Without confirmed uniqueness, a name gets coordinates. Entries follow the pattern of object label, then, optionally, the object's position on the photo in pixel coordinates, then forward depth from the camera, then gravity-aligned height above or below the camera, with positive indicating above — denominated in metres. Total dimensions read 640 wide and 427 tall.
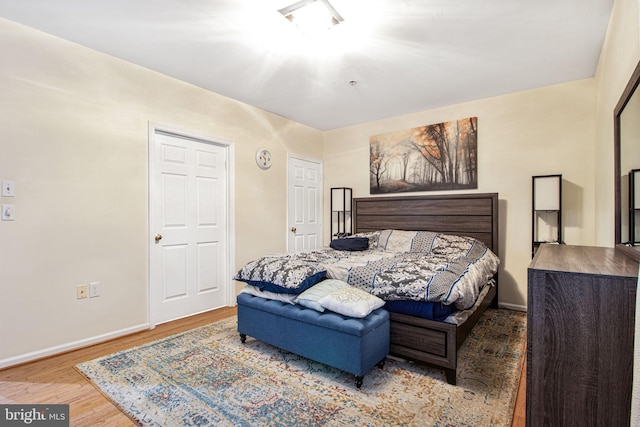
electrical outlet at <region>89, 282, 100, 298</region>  2.64 -0.65
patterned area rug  1.69 -1.10
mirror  1.54 +0.33
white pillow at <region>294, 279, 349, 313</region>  2.19 -0.58
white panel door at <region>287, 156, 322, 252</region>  4.56 +0.13
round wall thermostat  4.03 +0.71
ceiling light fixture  2.04 +1.35
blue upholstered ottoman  1.94 -0.83
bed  2.04 -0.32
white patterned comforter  2.09 -0.45
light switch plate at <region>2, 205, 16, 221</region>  2.23 +0.01
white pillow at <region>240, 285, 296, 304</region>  2.36 -0.65
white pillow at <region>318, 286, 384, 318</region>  1.99 -0.59
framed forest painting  3.83 +0.72
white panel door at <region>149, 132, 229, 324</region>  3.11 -0.15
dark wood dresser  0.99 -0.44
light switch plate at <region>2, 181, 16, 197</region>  2.23 +0.18
